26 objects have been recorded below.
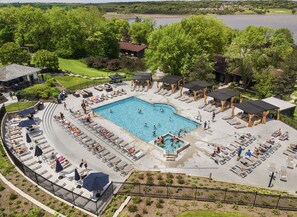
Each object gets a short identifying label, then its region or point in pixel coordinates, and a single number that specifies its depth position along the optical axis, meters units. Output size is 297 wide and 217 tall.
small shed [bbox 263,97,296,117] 32.75
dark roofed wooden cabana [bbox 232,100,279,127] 30.23
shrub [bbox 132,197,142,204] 16.57
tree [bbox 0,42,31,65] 46.60
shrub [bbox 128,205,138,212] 15.75
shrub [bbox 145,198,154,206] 16.33
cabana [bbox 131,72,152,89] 44.03
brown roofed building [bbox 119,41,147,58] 69.96
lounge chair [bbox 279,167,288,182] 21.07
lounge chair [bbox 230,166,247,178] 21.75
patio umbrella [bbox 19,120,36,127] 27.69
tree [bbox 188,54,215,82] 41.72
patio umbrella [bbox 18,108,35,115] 30.72
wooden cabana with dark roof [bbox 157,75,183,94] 41.25
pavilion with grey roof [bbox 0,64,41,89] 40.37
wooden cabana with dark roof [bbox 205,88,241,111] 34.21
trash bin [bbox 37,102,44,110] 34.84
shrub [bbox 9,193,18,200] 17.20
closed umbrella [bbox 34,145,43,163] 22.55
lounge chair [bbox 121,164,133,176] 21.88
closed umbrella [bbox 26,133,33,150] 25.53
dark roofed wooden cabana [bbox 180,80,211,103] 38.03
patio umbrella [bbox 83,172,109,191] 17.69
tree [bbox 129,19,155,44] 79.44
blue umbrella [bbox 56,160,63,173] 21.31
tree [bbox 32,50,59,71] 48.88
